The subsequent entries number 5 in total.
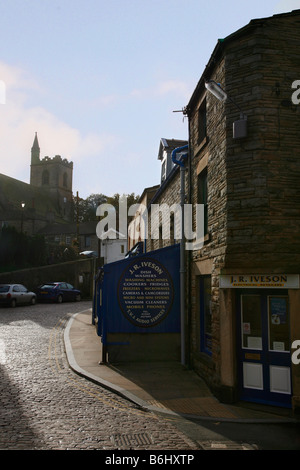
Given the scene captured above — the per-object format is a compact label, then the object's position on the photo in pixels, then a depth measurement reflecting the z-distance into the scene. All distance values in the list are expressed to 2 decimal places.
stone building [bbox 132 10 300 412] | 8.15
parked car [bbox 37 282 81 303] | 31.08
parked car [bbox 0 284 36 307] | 26.30
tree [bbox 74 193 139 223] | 82.11
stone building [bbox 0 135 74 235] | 64.00
